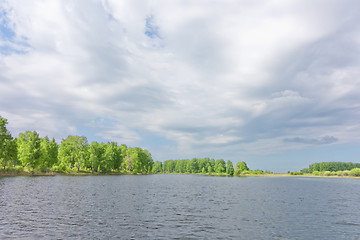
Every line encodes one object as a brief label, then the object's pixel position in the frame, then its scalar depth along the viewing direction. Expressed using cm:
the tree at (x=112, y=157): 17282
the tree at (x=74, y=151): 14948
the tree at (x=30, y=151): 11394
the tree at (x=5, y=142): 10419
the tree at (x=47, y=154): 12756
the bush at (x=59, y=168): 13620
